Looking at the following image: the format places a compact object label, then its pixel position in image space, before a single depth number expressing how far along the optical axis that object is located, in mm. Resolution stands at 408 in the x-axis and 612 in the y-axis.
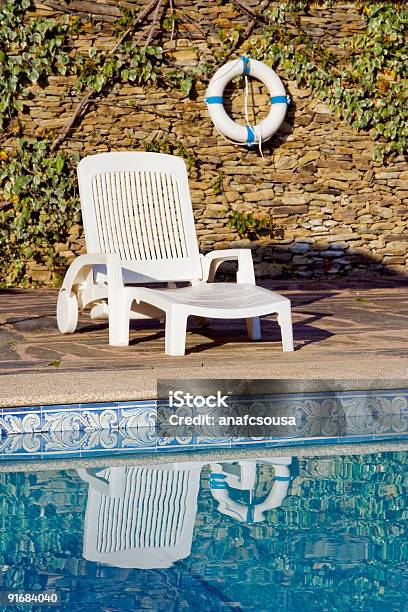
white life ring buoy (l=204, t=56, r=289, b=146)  8719
